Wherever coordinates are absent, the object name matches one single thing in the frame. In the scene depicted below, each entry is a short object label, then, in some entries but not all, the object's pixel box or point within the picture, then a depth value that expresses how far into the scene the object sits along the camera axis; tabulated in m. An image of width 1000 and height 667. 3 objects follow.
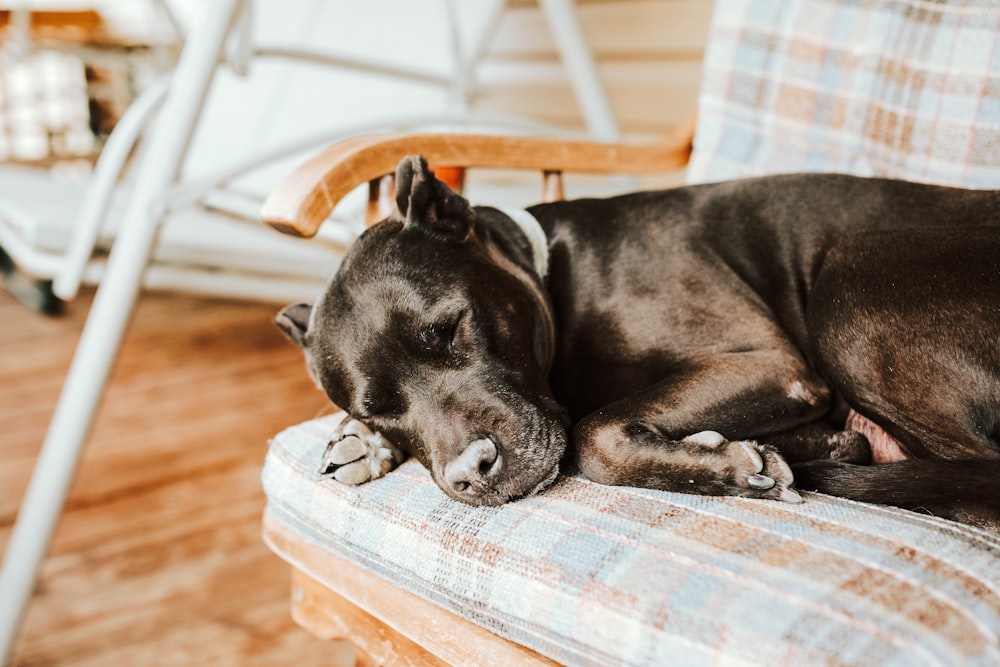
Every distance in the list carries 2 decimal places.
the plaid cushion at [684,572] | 0.88
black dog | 1.26
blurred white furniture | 1.78
